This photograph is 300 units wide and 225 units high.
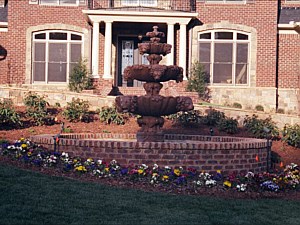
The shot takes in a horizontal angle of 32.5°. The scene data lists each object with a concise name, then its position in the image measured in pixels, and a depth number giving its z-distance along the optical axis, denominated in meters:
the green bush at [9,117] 13.62
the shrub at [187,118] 15.33
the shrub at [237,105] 19.94
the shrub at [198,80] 20.06
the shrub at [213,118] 15.44
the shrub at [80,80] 19.81
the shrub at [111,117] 15.34
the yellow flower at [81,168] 8.77
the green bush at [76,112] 15.16
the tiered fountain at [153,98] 10.25
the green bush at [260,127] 14.30
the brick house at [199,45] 21.16
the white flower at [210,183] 8.55
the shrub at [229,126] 14.67
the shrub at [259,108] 20.33
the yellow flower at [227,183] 8.51
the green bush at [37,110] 14.63
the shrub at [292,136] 13.38
